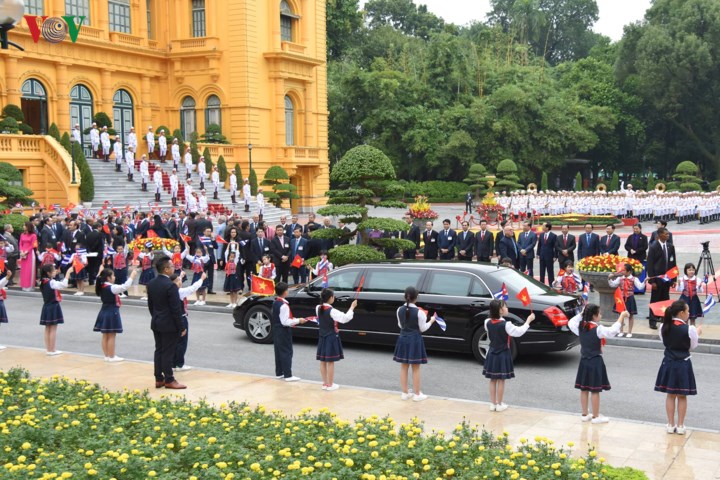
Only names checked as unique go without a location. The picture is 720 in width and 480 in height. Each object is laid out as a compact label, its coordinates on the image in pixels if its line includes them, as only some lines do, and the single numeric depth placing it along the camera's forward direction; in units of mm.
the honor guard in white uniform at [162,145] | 38531
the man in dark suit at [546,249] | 20203
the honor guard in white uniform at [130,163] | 36094
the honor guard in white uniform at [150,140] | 38312
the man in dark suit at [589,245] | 19469
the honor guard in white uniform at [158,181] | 34812
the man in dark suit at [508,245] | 20016
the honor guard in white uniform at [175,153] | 37844
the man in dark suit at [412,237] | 21953
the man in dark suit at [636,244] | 18969
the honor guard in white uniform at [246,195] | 37812
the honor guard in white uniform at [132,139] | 36250
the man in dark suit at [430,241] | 21812
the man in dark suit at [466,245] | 21000
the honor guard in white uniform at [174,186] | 34500
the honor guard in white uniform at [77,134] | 33472
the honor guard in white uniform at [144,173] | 35156
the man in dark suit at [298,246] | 20719
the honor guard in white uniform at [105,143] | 36906
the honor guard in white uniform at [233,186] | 37844
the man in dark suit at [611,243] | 18984
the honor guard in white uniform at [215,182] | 37572
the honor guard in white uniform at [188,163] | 38281
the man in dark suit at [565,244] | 19891
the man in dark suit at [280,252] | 20234
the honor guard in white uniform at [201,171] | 36750
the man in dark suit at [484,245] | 20797
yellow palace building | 38875
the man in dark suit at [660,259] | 15958
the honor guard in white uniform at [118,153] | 37031
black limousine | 12891
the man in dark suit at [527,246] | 20359
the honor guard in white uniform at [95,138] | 37031
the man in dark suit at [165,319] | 11805
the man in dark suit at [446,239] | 21297
